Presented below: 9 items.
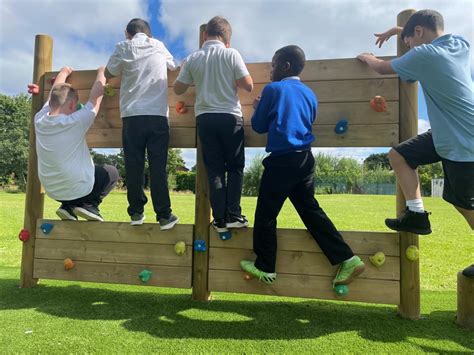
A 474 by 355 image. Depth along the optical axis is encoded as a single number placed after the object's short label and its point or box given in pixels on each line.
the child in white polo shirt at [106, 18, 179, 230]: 3.55
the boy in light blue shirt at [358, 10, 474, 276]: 2.79
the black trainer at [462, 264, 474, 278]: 3.05
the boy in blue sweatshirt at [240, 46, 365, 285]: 3.05
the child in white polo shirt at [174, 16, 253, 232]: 3.36
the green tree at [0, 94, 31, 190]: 41.84
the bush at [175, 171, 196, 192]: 39.03
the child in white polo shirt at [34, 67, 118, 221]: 3.71
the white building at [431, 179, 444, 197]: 39.69
